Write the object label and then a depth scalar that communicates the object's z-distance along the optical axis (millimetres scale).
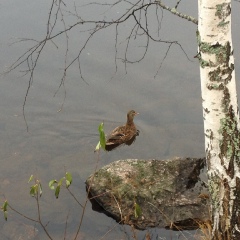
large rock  7277
